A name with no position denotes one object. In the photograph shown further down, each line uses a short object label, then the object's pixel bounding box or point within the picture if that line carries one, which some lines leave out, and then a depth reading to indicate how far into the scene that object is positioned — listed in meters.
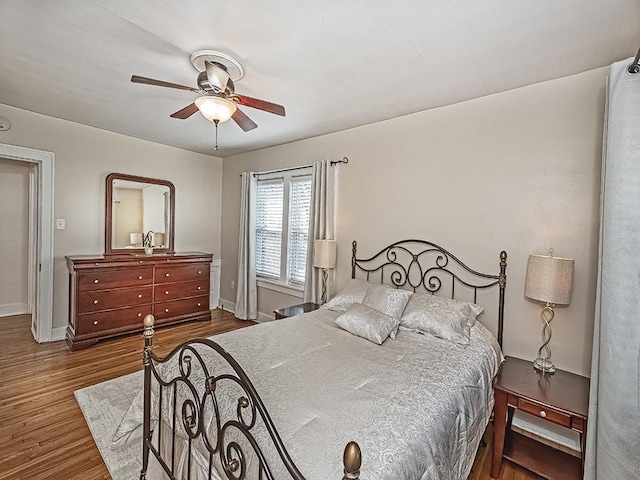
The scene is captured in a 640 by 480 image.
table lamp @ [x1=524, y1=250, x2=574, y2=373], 2.06
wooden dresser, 3.65
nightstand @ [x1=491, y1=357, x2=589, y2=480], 1.79
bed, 1.20
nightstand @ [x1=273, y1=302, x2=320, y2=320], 3.39
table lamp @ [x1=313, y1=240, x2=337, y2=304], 3.52
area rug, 1.96
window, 4.24
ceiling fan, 2.07
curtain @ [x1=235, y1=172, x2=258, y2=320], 4.75
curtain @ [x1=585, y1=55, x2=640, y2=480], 1.52
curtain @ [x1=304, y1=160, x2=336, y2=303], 3.72
